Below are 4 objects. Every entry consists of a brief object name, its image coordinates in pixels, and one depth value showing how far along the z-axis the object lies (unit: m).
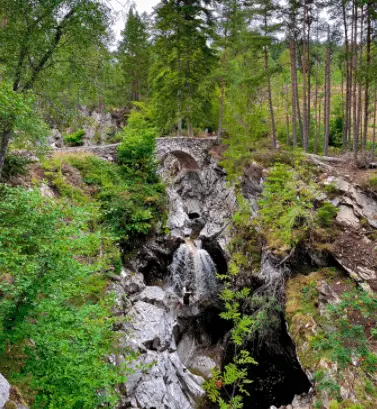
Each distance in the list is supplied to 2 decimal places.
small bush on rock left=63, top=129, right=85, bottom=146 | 26.63
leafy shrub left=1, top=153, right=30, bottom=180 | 10.26
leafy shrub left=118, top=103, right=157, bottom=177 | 15.44
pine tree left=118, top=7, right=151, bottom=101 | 29.00
